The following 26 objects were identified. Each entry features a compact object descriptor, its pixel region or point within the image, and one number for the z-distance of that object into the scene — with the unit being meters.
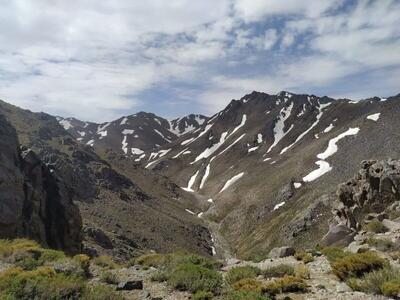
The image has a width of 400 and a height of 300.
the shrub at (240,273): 14.83
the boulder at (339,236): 23.69
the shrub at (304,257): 17.69
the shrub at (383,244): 18.27
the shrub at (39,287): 12.08
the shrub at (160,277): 15.54
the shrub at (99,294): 12.21
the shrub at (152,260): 18.59
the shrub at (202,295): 12.55
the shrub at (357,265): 13.80
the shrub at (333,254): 16.65
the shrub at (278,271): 15.20
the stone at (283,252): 20.33
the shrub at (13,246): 18.55
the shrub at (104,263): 19.13
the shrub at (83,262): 16.86
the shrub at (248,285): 12.95
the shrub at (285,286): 13.04
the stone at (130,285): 14.48
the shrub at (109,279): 15.63
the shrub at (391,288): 11.16
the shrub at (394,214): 28.30
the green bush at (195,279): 13.62
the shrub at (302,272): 14.55
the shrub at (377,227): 22.61
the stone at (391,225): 22.56
